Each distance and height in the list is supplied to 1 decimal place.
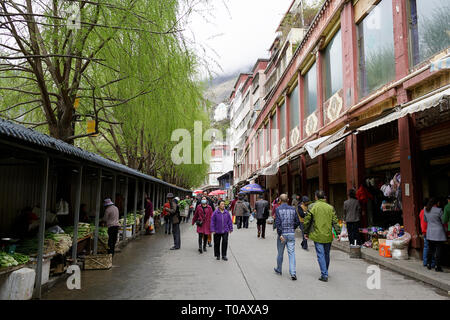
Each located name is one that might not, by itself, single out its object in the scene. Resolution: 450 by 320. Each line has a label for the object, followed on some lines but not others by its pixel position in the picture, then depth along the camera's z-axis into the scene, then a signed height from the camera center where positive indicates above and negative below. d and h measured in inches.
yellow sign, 463.5 +94.2
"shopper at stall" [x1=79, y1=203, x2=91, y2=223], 502.5 -28.7
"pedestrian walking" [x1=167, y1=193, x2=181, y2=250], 482.6 -35.6
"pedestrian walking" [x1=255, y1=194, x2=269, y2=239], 621.9 -28.5
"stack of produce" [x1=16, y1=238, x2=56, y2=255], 277.5 -42.3
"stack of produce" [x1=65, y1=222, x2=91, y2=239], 363.0 -37.5
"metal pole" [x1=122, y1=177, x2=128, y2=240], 535.6 -42.4
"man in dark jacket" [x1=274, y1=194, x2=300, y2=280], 298.9 -27.9
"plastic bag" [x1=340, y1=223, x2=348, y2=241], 510.1 -52.2
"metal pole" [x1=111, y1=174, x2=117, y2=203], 466.8 +14.4
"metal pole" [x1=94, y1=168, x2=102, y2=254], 390.8 -21.1
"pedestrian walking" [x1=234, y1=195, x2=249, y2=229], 822.5 -29.0
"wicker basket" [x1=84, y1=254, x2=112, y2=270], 343.0 -65.7
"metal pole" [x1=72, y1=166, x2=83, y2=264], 328.8 -35.5
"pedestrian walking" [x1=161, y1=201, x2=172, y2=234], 706.3 -63.7
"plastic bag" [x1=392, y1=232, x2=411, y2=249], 362.0 -45.9
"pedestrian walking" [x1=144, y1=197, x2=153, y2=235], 703.9 -32.4
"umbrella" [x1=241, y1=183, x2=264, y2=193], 1006.0 +23.8
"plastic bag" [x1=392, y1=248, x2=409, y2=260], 361.4 -58.4
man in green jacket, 287.4 -25.5
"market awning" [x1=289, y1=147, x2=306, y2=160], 641.2 +85.5
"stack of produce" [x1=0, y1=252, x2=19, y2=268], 223.5 -43.1
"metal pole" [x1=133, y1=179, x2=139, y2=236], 615.8 -15.7
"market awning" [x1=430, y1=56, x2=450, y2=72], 241.6 +95.9
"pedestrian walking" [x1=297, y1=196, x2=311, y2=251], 479.3 -19.4
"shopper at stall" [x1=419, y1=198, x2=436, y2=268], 316.8 -38.7
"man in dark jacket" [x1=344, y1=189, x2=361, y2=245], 443.5 -23.3
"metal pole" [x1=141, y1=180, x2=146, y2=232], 706.7 -32.8
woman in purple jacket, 400.2 -36.1
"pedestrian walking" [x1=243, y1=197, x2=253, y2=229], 853.7 -56.5
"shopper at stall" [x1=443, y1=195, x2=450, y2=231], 297.3 -14.3
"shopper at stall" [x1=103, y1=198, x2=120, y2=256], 389.7 -26.9
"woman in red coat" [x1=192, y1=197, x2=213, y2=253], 452.8 -28.2
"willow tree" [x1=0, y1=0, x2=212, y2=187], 293.4 +135.5
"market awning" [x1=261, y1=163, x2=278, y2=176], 909.0 +72.5
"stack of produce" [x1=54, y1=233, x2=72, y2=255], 300.7 -42.3
